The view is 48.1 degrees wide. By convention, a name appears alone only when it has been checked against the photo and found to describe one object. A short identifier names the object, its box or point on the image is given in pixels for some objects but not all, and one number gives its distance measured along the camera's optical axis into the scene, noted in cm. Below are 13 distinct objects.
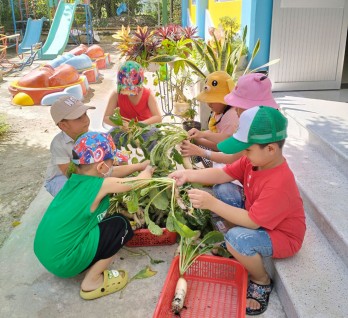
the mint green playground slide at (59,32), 1451
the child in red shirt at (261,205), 218
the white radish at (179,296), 232
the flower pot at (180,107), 607
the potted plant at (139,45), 504
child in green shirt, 247
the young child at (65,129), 312
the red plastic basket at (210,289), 237
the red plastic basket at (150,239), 301
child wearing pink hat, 275
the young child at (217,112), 326
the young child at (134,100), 395
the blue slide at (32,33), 1477
